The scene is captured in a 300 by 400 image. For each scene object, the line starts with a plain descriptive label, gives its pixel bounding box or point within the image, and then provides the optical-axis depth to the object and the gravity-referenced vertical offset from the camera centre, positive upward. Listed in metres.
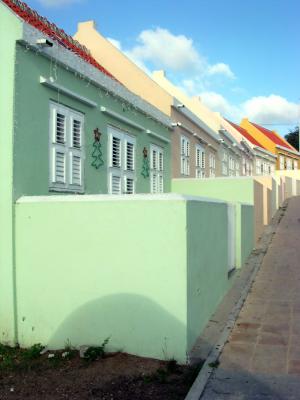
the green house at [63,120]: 6.24 +1.45
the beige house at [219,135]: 20.65 +3.21
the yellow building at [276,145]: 41.12 +5.32
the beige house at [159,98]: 13.86 +3.19
